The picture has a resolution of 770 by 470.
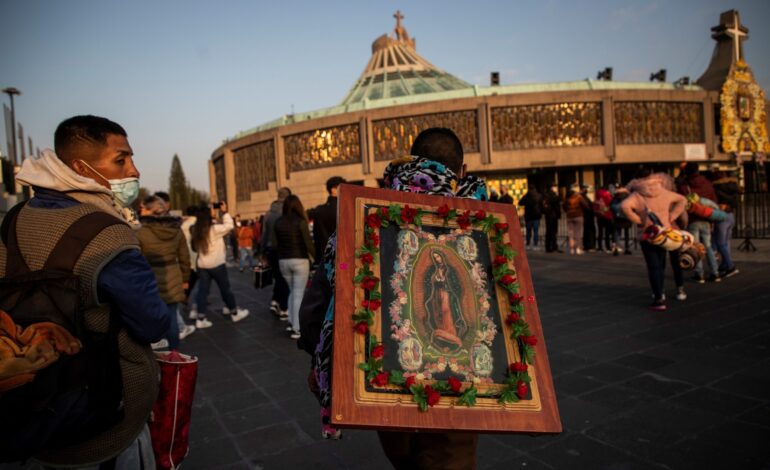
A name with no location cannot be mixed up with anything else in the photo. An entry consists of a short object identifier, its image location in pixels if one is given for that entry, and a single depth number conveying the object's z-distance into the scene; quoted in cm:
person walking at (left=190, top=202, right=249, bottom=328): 736
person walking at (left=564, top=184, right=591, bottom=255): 1402
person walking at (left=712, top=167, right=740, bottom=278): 880
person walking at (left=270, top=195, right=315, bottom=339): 656
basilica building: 3250
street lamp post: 1441
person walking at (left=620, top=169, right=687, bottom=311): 660
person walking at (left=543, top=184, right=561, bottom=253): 1537
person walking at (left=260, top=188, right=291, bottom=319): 800
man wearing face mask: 172
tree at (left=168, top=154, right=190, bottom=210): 8956
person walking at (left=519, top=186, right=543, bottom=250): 1549
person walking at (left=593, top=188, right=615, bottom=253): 1370
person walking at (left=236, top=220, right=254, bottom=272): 1570
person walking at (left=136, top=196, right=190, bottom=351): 511
